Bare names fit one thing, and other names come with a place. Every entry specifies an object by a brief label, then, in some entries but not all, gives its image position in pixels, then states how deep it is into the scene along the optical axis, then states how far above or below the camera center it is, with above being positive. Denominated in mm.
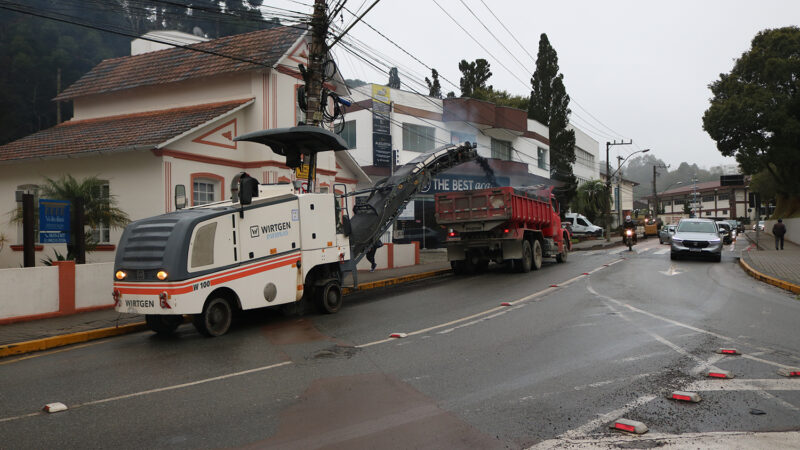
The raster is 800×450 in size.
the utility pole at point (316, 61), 13016 +3892
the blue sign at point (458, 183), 33219 +2423
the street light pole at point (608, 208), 41375 +749
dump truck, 16531 -196
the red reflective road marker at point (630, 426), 4426 -1706
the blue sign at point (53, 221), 11706 +123
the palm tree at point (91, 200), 13898 +678
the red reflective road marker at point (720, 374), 5934 -1722
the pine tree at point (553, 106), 45312 +9506
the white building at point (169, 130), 16656 +3191
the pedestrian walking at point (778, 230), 26688 -714
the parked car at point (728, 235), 37100 -1278
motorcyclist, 30312 -349
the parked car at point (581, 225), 45969 -558
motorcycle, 29422 -1073
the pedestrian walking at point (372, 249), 13597 -678
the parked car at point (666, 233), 36219 -1092
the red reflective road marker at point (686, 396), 5156 -1709
